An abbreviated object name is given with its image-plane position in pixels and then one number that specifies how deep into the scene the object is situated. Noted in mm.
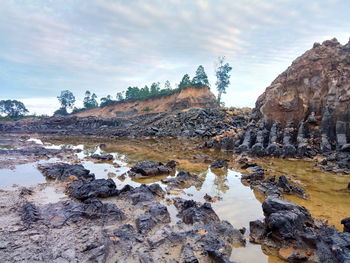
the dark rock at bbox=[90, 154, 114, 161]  17844
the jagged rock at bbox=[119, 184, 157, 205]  8433
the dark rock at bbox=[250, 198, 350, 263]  5344
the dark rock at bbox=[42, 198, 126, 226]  6688
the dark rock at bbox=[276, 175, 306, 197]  10281
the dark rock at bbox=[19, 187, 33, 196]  8812
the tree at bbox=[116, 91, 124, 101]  96744
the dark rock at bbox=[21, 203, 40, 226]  6439
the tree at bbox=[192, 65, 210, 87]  69375
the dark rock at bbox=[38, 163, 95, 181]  11373
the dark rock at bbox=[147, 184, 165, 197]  9625
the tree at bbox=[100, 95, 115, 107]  75050
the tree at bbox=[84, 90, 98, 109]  101950
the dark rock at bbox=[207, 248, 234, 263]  4953
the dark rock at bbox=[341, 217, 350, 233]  6275
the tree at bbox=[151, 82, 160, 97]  82188
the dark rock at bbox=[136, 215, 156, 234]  6305
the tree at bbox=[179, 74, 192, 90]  67338
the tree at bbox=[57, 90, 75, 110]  103769
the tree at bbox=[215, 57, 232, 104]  72062
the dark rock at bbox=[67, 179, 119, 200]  8664
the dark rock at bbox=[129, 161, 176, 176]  13094
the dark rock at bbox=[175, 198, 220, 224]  6922
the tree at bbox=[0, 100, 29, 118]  92500
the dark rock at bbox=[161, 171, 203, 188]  11209
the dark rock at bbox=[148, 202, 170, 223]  7051
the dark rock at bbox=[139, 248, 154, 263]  4968
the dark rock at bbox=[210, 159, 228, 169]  15473
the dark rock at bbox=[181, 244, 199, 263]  4953
